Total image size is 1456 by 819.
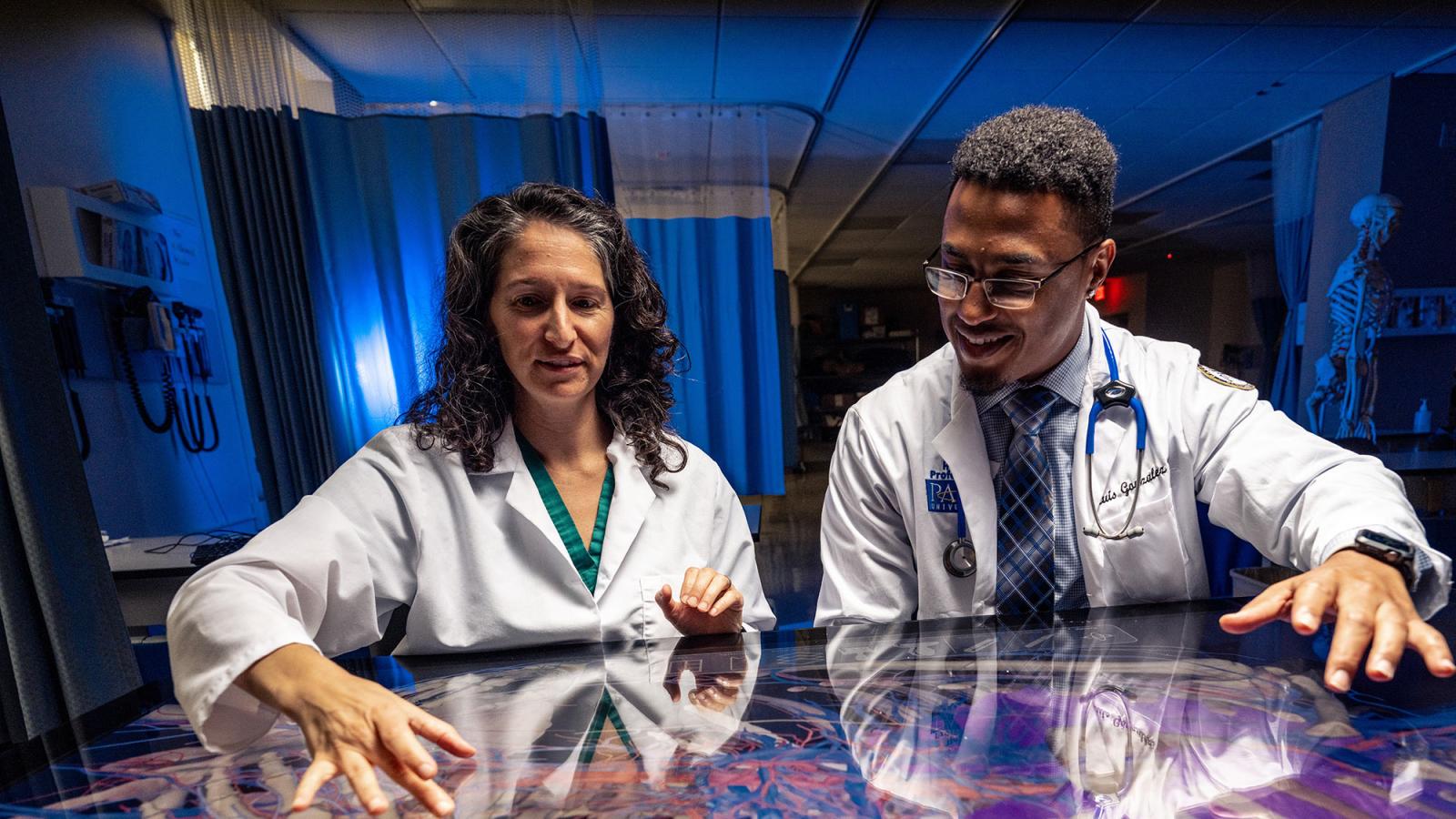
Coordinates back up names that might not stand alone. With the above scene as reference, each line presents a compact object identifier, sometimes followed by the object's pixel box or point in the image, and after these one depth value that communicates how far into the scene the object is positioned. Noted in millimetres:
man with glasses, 1163
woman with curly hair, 1188
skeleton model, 4125
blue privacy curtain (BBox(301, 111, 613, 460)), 2990
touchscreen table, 616
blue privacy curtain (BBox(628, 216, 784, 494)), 3799
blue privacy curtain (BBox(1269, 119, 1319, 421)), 4711
